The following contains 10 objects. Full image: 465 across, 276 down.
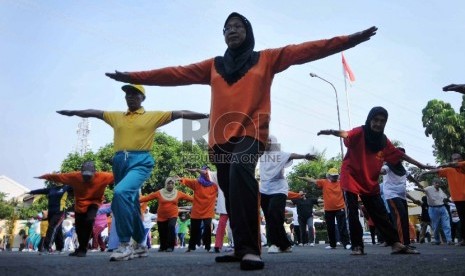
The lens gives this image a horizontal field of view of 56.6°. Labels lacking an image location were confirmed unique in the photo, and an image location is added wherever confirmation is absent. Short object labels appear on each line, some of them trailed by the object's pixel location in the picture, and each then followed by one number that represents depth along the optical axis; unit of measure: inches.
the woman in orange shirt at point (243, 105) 142.3
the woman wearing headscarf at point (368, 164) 237.5
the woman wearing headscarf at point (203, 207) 404.2
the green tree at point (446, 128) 1032.8
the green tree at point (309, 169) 1851.6
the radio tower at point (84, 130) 3080.7
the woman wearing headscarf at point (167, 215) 413.4
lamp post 1068.5
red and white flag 1120.2
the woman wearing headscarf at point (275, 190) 305.7
